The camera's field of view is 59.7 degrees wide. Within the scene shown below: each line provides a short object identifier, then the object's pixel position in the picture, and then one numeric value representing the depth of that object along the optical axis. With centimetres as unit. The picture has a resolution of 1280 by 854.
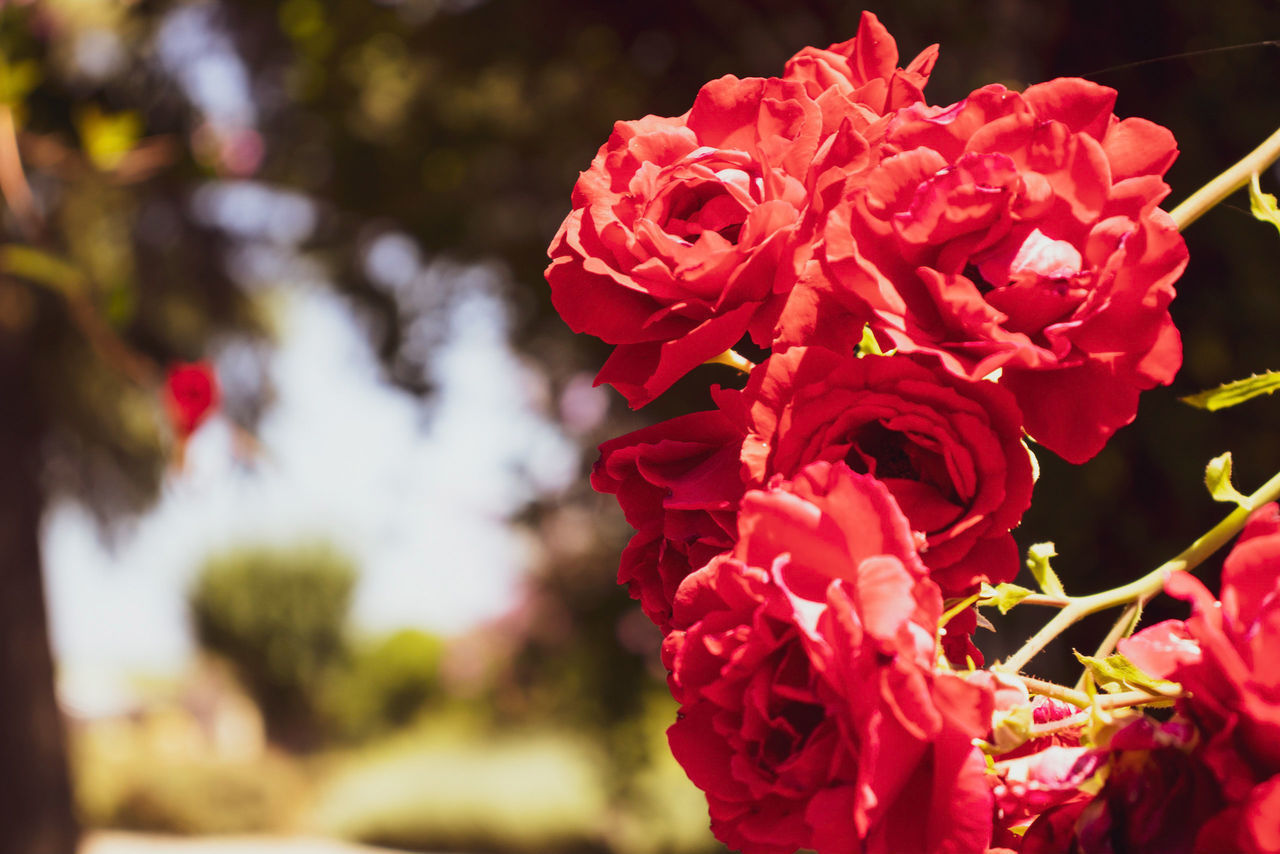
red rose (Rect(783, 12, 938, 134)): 52
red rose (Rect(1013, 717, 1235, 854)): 36
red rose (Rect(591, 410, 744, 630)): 46
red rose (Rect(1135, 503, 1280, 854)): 34
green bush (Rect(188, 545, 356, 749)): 1162
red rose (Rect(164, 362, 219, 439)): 208
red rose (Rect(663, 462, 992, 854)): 37
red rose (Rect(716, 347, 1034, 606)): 42
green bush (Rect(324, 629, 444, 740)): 1148
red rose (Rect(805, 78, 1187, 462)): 42
